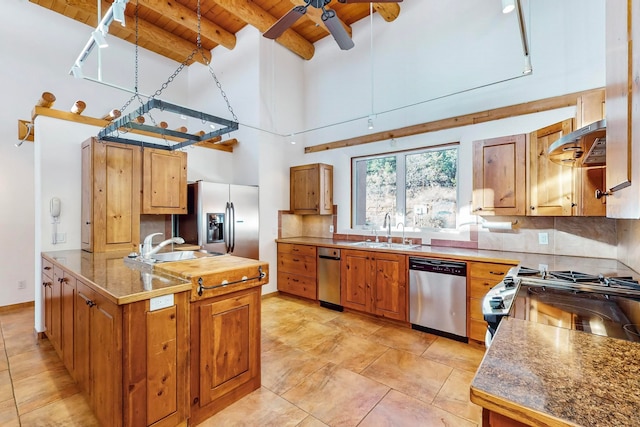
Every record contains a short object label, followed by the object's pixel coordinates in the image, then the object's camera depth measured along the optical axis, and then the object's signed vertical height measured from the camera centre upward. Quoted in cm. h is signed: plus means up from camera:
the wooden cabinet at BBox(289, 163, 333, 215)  463 +39
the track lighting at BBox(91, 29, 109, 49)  205 +125
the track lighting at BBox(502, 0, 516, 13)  193 +139
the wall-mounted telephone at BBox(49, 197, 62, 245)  308 +0
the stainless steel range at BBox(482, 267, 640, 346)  122 -47
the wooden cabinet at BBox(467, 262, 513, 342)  285 -76
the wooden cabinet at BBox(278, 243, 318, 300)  433 -89
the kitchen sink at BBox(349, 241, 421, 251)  371 -43
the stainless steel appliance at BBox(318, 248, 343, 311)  405 -93
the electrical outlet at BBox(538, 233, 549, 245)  304 -27
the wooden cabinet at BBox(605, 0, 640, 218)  77 +33
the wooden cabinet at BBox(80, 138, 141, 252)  307 +19
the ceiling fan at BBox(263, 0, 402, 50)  239 +171
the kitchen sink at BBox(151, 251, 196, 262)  293 -44
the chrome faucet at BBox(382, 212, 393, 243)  412 -16
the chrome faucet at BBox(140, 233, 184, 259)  250 -31
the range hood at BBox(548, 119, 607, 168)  125 +35
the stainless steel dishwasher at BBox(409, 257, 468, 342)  304 -92
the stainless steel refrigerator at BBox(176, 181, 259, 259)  397 -8
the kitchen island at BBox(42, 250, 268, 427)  157 -78
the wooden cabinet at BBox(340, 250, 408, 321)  344 -88
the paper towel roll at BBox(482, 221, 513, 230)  325 -14
